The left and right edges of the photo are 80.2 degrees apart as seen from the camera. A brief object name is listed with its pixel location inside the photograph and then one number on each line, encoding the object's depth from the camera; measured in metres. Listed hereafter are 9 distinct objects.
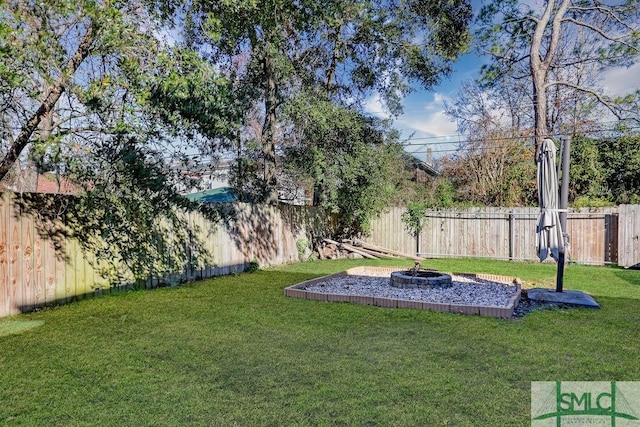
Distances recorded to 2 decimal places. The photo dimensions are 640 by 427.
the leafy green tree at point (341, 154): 8.34
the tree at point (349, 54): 8.09
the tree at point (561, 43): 11.00
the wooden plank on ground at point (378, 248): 10.48
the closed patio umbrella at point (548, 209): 4.93
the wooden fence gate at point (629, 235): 8.63
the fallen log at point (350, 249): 10.80
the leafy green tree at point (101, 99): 3.37
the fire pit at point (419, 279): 5.76
